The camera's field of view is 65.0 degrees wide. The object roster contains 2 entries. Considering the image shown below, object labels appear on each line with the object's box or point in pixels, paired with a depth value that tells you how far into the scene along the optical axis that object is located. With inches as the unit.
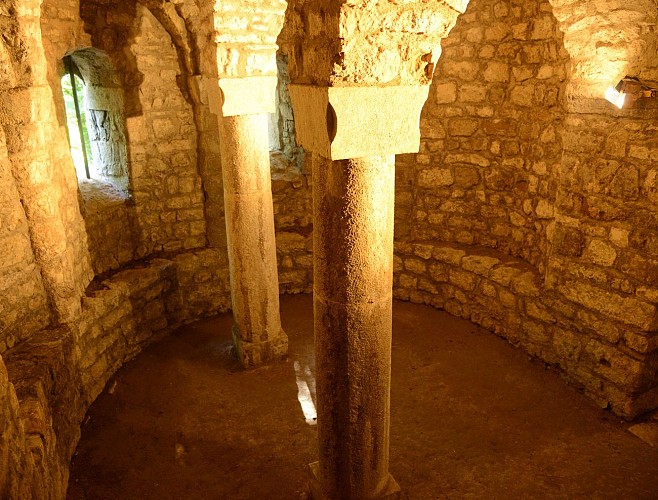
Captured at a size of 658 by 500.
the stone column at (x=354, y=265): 83.1
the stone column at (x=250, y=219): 162.9
